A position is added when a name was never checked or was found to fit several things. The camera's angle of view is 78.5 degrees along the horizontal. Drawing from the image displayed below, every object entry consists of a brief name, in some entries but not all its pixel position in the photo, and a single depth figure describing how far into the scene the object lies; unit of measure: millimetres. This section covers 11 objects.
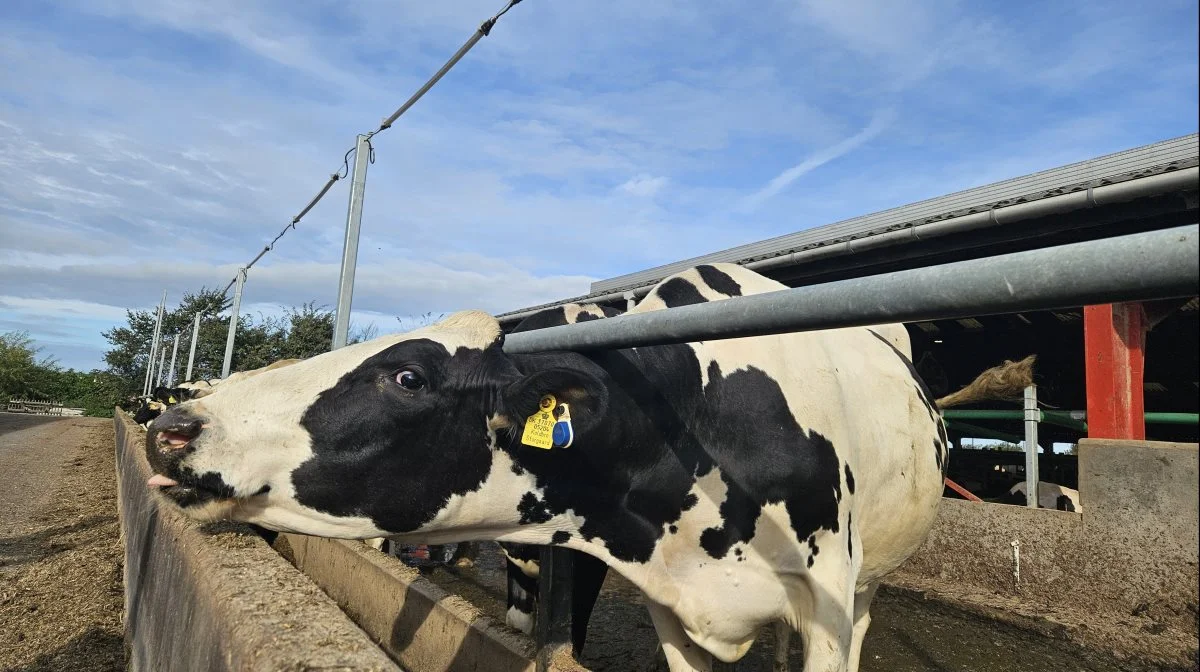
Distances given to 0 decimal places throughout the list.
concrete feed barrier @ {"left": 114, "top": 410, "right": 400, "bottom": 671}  1683
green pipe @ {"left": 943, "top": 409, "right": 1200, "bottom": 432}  5421
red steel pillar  5590
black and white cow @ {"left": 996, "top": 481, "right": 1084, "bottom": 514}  7215
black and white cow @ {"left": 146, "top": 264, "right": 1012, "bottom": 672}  2096
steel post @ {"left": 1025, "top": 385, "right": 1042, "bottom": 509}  5801
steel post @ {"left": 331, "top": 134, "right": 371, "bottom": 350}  7117
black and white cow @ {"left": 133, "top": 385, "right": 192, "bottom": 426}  12516
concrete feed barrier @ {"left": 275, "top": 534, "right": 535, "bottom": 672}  2891
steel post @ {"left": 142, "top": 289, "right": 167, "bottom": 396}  31109
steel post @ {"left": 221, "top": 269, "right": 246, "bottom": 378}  14938
